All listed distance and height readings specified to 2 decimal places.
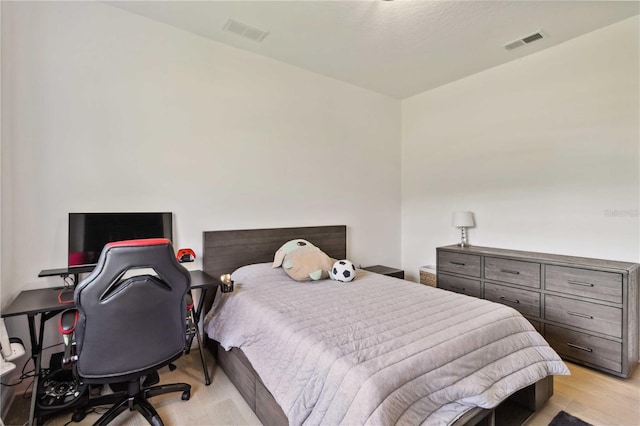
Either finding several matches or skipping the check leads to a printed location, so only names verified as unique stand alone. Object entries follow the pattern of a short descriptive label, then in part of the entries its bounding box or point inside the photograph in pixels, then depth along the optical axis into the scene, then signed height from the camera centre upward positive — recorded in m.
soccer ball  2.78 -0.53
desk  1.74 -0.54
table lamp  3.57 -0.09
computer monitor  2.27 -0.14
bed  1.32 -0.72
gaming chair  1.55 -0.55
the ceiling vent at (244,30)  2.66 +1.62
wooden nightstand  3.79 -0.72
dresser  2.37 -0.73
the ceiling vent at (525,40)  2.83 +1.62
